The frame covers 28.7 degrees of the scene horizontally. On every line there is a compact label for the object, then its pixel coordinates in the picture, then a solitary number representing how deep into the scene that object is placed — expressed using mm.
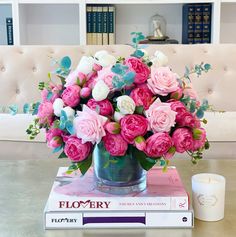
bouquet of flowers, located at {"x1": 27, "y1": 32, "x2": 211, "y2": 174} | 1039
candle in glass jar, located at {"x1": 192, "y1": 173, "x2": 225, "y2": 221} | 1117
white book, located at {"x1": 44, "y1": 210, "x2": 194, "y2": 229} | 1111
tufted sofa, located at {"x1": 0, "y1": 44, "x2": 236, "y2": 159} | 2611
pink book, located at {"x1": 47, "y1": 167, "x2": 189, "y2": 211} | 1117
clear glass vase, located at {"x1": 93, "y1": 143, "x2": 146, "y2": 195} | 1150
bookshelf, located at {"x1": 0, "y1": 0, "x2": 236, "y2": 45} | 3602
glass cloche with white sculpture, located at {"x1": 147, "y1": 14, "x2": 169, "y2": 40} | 3508
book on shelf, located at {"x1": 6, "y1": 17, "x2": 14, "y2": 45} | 3486
